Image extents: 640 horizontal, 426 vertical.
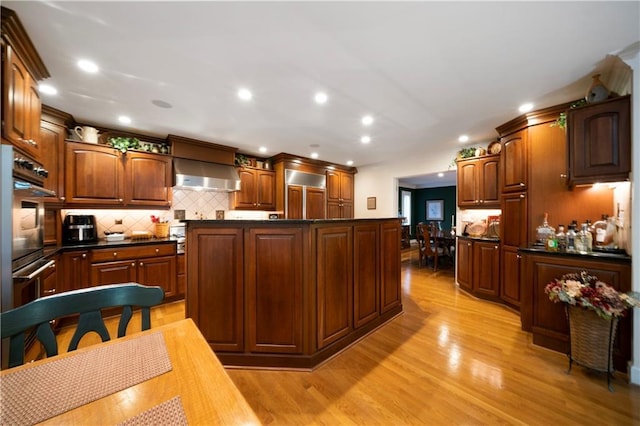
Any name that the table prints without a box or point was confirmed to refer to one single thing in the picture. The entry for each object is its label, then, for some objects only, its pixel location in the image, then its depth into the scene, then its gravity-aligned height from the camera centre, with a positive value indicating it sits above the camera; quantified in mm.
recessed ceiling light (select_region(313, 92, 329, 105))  2514 +1238
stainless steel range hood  3732 +587
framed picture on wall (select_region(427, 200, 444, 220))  9195 +69
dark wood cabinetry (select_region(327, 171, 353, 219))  5771 +428
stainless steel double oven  1400 -121
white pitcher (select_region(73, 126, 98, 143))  3156 +1043
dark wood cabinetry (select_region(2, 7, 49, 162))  1594 +954
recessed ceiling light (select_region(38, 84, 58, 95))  2326 +1226
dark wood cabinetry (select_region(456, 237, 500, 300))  3494 -877
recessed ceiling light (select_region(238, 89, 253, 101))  2438 +1231
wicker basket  1858 -1032
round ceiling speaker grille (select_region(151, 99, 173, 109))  2629 +1219
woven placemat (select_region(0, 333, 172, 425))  656 -547
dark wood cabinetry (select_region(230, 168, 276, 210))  4578 +407
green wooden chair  912 -438
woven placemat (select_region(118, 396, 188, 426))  619 -551
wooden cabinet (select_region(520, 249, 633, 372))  1959 -826
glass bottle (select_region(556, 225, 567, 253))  2471 -304
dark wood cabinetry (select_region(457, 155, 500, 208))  3709 +478
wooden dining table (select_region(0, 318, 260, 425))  638 -554
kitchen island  2061 -689
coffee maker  3027 -233
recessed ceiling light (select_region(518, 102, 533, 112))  2744 +1237
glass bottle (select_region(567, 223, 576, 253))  2348 -270
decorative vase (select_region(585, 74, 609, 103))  2141 +1088
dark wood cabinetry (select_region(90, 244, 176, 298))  2984 -732
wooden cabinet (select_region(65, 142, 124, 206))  3017 +487
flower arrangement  1785 -665
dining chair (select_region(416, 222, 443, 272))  5422 -791
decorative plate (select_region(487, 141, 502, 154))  3696 +1014
